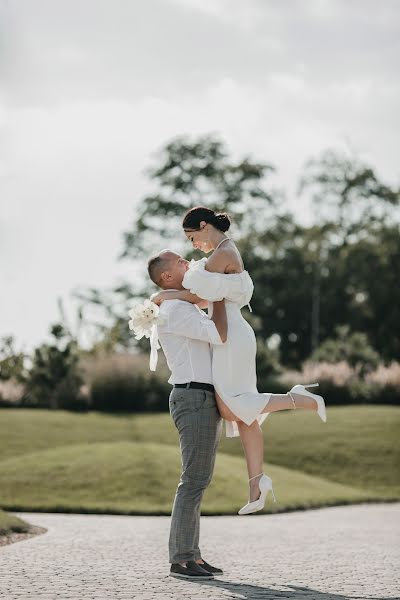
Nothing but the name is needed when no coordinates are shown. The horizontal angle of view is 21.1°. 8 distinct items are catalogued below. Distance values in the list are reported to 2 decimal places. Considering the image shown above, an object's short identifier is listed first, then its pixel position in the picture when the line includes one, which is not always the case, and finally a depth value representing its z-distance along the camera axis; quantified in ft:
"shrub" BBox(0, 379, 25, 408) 95.96
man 24.79
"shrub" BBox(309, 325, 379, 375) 115.65
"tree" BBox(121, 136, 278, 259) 180.34
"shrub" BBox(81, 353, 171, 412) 95.45
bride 24.62
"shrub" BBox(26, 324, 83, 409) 95.30
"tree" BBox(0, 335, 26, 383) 52.87
